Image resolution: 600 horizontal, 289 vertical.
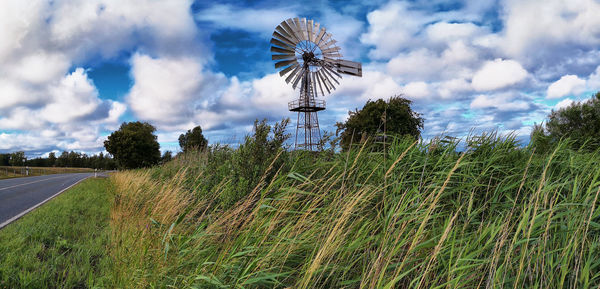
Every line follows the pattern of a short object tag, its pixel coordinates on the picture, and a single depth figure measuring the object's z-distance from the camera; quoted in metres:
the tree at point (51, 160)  139.12
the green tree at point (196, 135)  56.97
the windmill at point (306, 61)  33.16
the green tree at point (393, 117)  31.65
